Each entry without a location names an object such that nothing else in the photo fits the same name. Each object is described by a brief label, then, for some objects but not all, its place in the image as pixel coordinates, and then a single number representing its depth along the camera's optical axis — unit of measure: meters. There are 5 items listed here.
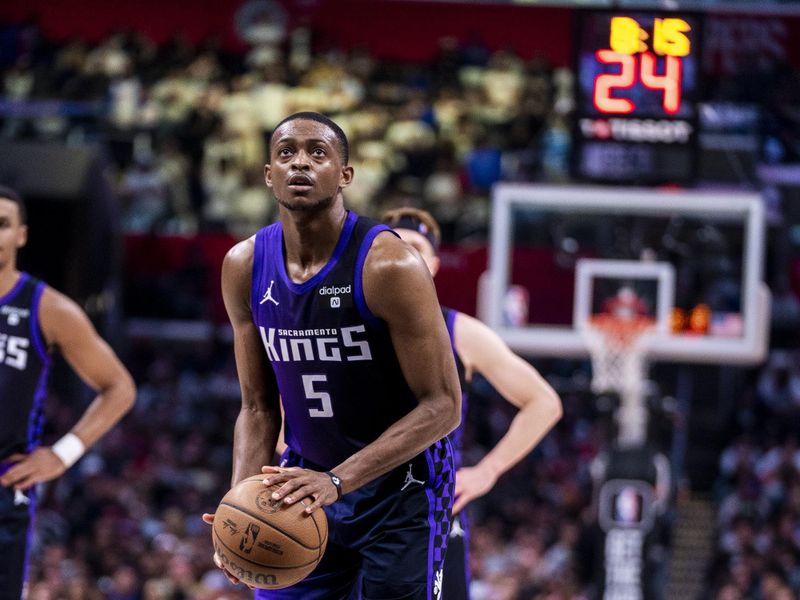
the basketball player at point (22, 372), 11.47
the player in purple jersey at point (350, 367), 8.37
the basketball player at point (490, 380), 11.41
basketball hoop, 26.45
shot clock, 21.62
